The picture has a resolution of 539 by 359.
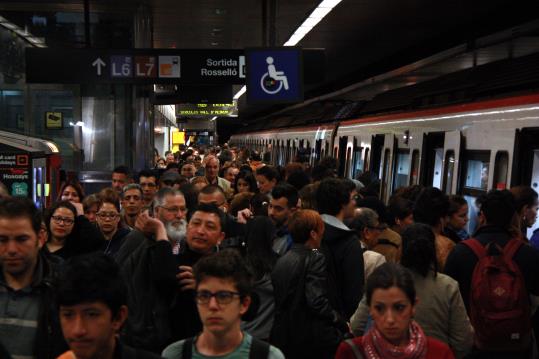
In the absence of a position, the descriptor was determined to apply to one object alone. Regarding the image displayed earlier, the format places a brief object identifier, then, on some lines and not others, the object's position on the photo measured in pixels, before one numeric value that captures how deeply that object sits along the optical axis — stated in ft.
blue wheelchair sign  29.60
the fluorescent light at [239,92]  83.35
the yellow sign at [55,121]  42.50
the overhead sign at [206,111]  90.27
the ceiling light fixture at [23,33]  45.00
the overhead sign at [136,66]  29.71
